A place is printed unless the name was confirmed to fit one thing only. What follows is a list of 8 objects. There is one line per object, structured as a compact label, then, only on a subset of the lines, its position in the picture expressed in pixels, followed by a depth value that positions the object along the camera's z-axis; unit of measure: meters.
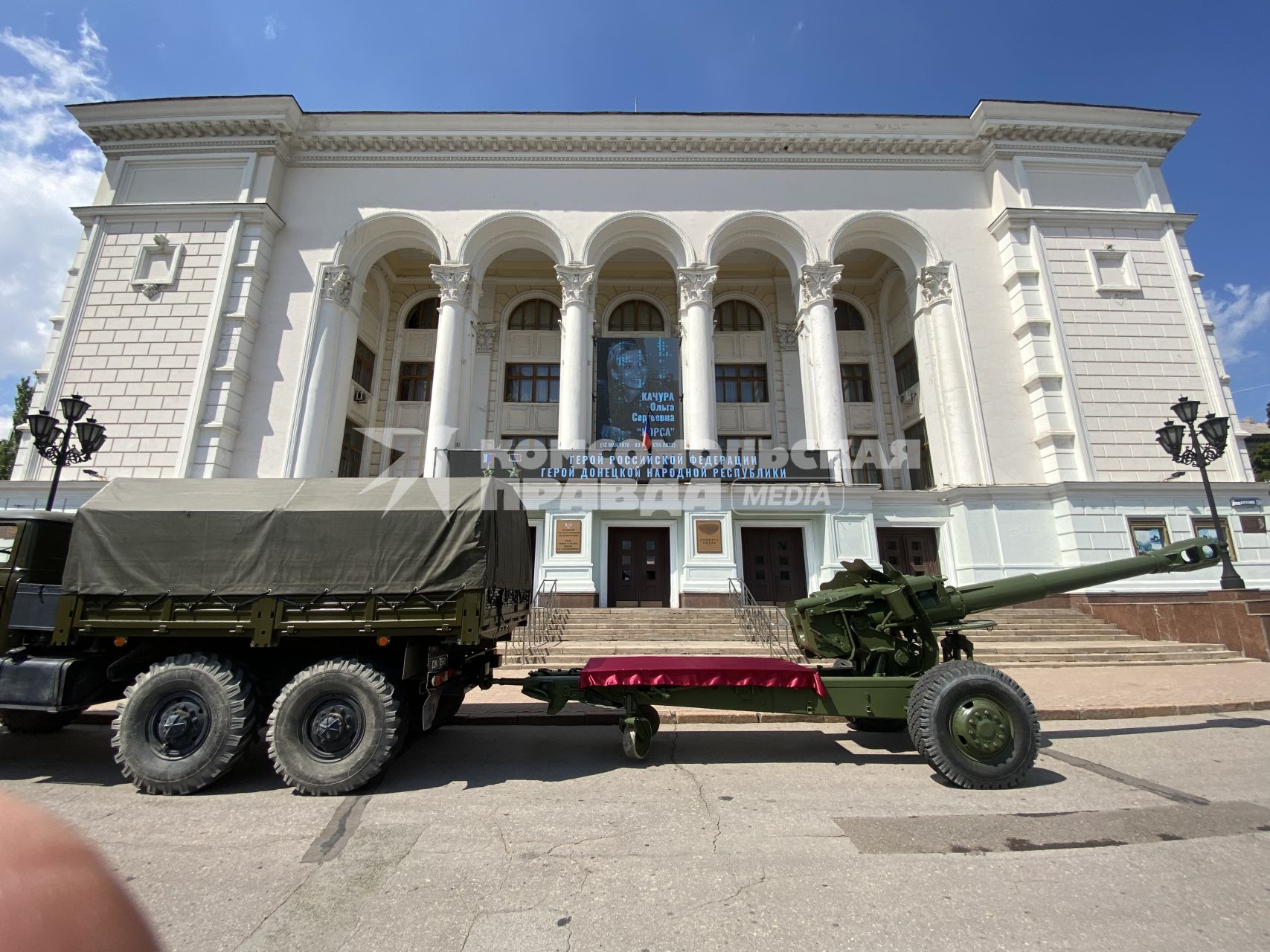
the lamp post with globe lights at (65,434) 11.84
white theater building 17.36
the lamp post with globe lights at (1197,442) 13.28
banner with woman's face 19.94
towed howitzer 6.13
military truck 5.20
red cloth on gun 5.73
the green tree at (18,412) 28.93
